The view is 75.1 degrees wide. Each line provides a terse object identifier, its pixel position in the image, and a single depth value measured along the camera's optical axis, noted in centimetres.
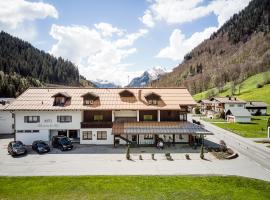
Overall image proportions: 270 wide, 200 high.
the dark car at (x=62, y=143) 2960
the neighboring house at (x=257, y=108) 7431
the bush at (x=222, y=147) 2938
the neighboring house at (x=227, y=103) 6968
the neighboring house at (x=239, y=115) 5865
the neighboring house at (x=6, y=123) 3978
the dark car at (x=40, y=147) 2854
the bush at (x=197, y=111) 8151
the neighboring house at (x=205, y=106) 8336
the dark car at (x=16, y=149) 2727
